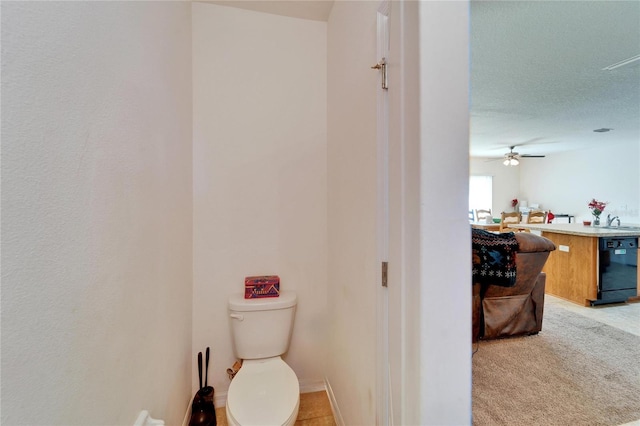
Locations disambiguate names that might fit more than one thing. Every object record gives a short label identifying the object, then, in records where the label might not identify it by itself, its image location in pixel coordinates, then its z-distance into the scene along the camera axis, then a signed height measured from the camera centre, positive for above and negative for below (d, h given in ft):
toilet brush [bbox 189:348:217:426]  4.94 -3.78
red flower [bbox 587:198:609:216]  13.04 -0.02
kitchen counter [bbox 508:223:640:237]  10.52 -0.95
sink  11.74 -0.92
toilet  4.19 -2.87
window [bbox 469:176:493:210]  23.54 +1.44
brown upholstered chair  7.75 -2.69
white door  3.09 -0.12
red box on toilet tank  5.61 -1.63
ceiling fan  18.88 +3.56
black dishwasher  10.65 -2.51
